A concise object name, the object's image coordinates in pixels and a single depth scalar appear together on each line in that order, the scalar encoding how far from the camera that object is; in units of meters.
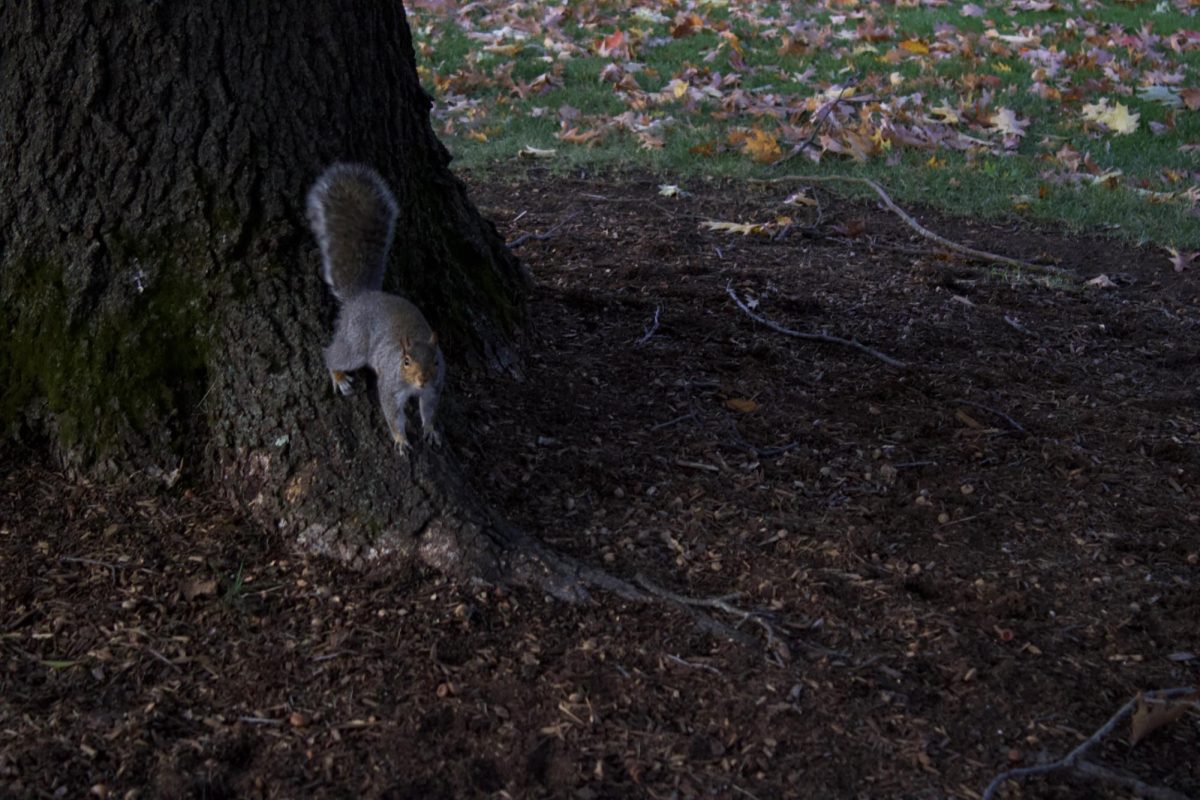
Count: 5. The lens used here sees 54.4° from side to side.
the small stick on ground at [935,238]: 5.26
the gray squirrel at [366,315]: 2.93
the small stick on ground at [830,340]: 4.10
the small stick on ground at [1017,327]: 4.49
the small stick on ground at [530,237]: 5.07
